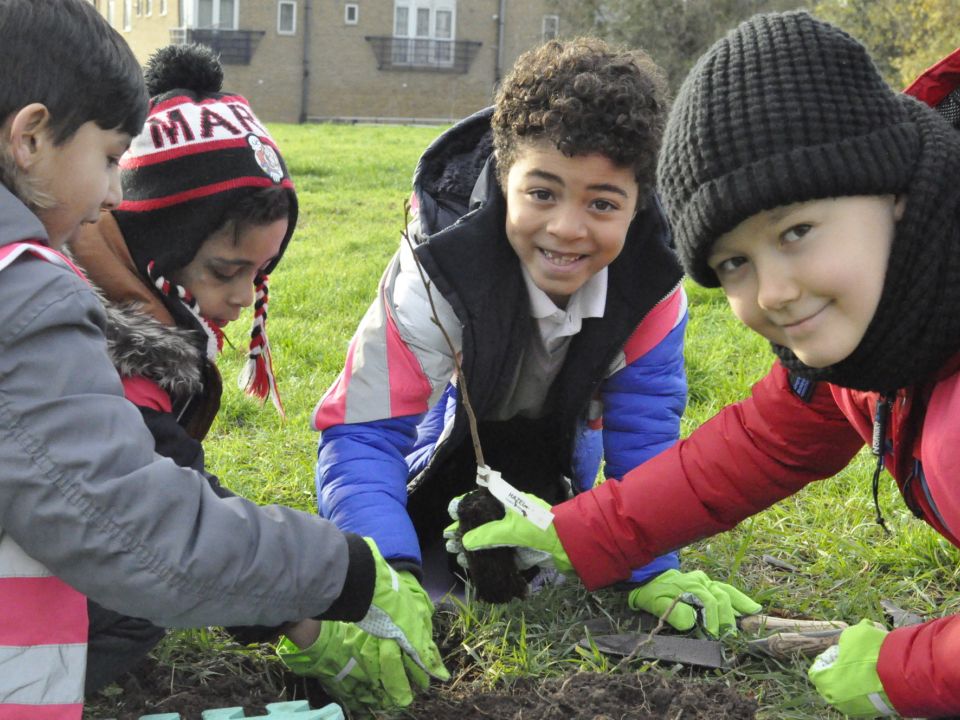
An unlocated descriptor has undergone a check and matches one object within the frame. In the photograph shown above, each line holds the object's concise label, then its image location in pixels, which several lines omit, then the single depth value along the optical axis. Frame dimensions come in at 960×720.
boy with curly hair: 2.61
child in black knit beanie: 1.79
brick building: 29.25
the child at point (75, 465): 1.60
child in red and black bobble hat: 2.24
